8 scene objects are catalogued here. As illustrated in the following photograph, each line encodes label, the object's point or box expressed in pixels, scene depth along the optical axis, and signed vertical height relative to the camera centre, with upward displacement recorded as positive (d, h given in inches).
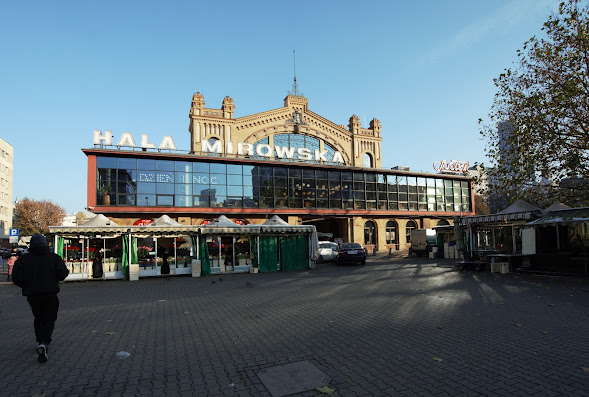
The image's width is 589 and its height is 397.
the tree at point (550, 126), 552.7 +155.6
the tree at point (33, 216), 2255.2 +71.1
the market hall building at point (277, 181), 1117.1 +154.2
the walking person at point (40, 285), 209.2 -36.3
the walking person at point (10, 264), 704.8 -79.0
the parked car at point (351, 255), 936.3 -100.8
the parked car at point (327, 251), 1063.6 -102.7
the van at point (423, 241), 1234.6 -91.9
